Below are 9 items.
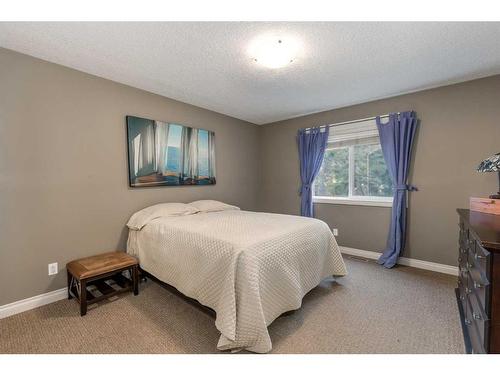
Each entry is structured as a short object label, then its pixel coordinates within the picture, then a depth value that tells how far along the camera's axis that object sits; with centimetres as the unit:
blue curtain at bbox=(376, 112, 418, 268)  287
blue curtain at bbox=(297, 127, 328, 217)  364
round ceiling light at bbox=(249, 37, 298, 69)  180
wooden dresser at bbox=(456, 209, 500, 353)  104
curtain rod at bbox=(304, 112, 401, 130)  306
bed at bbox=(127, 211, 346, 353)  146
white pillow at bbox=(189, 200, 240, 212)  300
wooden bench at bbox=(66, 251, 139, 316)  191
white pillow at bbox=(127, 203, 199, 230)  248
